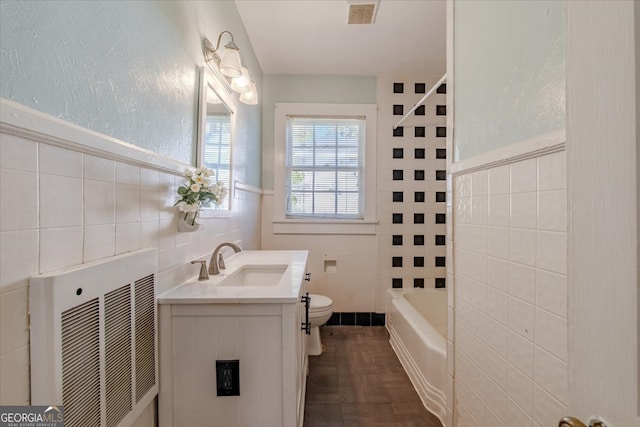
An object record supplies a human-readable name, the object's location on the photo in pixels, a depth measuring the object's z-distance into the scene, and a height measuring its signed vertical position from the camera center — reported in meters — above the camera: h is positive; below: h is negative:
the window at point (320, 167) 2.92 +0.45
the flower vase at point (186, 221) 1.21 -0.04
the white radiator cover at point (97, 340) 0.60 -0.32
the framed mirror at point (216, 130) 1.44 +0.46
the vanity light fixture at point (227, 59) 1.49 +0.80
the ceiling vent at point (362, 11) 1.92 +1.38
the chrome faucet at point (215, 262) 1.47 -0.26
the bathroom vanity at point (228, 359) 1.03 -0.52
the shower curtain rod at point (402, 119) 2.63 +0.86
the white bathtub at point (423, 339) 1.67 -0.91
